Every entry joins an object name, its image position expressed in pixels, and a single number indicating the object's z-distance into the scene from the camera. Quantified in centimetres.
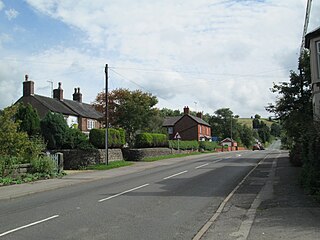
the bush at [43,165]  2211
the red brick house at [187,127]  8662
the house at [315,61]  2036
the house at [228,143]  9481
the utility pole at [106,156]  3111
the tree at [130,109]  4828
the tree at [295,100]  2823
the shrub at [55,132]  3322
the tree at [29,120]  3519
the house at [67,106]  5555
